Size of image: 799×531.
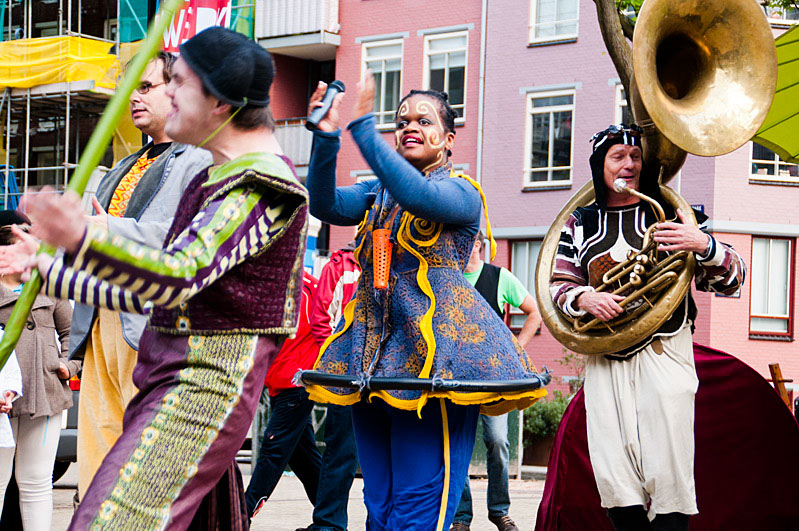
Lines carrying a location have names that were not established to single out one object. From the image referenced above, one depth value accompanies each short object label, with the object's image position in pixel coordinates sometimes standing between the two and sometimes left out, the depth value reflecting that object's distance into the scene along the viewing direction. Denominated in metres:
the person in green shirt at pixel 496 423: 8.03
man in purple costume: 3.12
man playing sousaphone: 5.32
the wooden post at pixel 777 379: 8.53
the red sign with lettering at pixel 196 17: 10.81
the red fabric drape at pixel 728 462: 6.41
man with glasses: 4.89
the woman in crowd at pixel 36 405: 6.57
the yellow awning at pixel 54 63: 30.23
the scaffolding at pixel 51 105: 30.08
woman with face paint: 4.84
